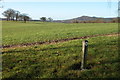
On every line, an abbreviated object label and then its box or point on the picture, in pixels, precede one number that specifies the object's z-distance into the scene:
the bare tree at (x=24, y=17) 116.38
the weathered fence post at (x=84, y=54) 6.25
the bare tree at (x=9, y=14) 113.31
